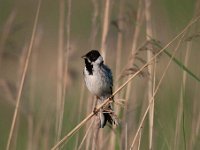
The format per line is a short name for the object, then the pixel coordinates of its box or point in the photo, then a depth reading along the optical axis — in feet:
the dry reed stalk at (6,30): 30.07
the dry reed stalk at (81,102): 27.49
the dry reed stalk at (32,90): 30.48
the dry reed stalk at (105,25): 27.84
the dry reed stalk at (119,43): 29.06
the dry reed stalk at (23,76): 24.42
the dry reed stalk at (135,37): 28.09
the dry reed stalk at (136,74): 22.47
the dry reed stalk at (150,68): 26.03
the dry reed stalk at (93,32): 28.66
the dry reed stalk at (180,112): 25.35
